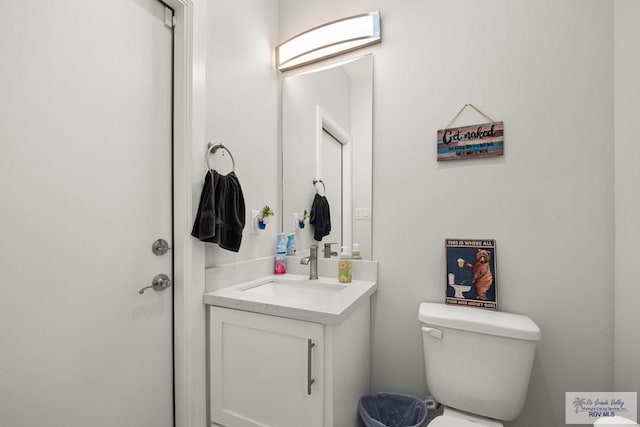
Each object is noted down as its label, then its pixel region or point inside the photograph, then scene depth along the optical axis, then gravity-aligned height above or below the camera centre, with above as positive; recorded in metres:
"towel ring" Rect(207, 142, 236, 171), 1.26 +0.29
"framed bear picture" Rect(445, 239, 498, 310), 1.25 -0.27
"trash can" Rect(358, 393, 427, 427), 1.29 -0.93
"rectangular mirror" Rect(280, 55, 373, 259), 1.51 +0.37
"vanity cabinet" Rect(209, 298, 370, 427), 0.99 -0.61
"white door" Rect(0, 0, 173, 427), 0.80 +0.00
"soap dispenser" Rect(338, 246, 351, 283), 1.45 -0.30
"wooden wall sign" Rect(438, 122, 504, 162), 1.25 +0.33
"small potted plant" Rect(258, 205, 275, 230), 1.56 -0.02
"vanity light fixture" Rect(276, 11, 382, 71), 1.46 +0.96
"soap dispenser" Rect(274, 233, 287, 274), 1.65 -0.24
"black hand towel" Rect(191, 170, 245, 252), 1.17 +0.00
